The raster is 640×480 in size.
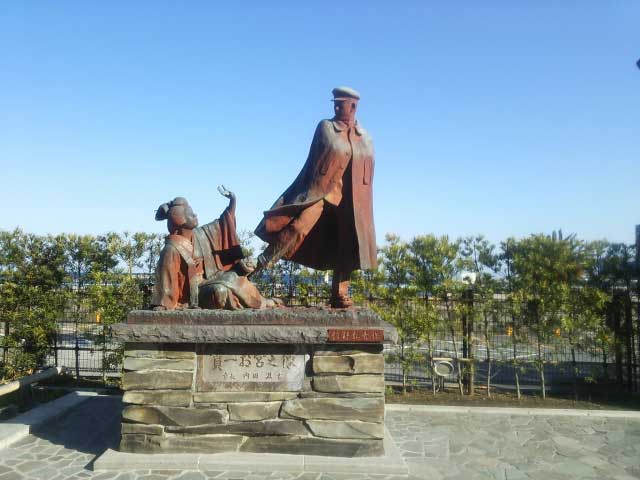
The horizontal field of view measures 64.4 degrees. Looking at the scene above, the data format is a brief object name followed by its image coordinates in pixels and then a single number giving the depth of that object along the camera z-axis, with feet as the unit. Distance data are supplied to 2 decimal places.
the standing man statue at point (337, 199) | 14.57
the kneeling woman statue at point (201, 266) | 14.25
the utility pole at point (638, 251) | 25.39
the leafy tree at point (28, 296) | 24.88
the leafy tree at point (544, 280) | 24.35
